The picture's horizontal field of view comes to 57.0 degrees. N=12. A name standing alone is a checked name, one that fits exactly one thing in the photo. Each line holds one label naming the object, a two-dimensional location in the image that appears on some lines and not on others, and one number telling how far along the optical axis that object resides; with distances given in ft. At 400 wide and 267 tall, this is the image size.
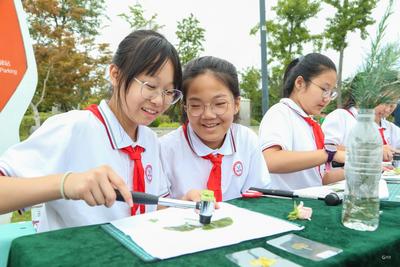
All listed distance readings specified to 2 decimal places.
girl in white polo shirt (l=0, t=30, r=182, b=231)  3.63
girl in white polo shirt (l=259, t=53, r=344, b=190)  6.36
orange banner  9.12
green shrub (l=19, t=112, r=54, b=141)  46.44
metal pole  15.71
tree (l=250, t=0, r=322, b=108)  38.70
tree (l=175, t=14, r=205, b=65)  52.65
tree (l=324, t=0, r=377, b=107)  34.17
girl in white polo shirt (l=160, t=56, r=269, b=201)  5.15
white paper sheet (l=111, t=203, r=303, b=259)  2.66
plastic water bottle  3.07
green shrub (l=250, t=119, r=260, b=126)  56.54
